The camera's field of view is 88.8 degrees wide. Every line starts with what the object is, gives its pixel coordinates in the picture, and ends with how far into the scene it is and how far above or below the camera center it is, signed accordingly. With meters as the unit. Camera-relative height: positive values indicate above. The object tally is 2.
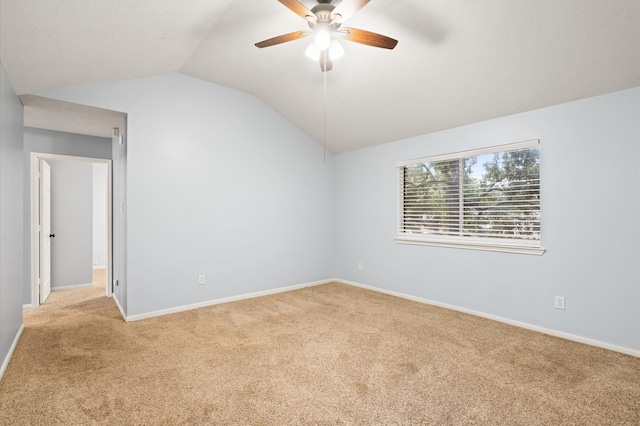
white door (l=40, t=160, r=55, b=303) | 4.26 -0.26
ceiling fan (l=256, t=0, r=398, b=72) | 2.14 +1.30
